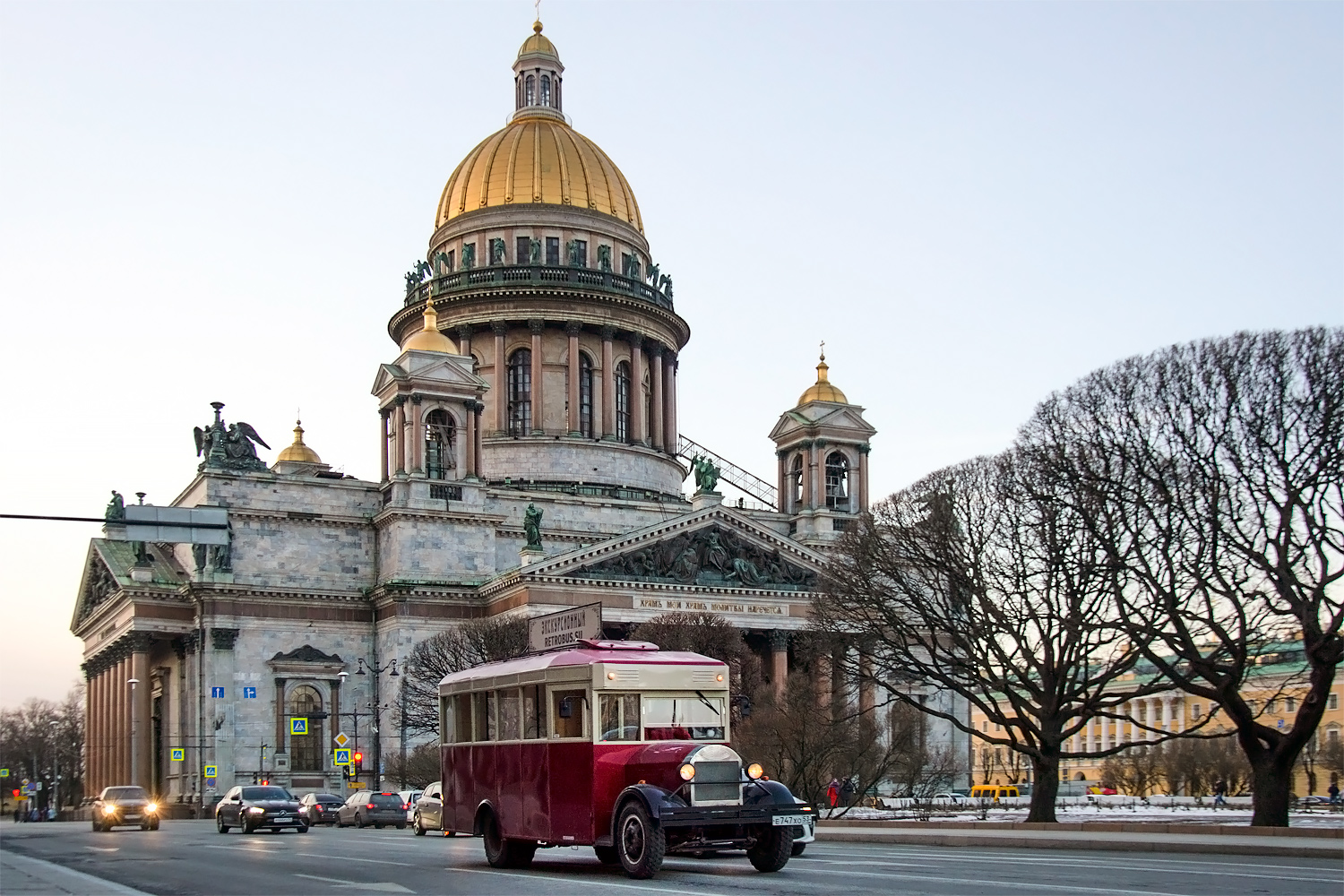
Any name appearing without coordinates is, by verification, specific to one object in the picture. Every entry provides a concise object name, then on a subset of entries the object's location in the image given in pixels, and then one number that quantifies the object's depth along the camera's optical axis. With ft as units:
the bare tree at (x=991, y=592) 153.79
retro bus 75.92
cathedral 254.27
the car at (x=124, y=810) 190.80
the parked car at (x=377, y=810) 189.37
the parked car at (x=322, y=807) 201.59
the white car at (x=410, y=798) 185.57
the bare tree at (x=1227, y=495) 126.72
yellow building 331.16
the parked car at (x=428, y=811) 143.84
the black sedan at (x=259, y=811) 157.69
